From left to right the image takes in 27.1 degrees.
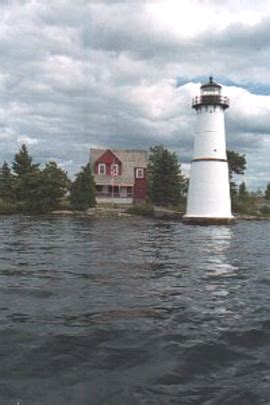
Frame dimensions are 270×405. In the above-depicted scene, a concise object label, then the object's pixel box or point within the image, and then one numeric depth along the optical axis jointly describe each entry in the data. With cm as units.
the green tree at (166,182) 7175
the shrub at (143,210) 6569
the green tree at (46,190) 6512
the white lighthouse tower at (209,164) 5547
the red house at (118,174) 7888
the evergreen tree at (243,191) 8669
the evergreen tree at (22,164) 7462
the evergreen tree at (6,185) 7300
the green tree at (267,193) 10444
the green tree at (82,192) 6612
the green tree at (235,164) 8288
